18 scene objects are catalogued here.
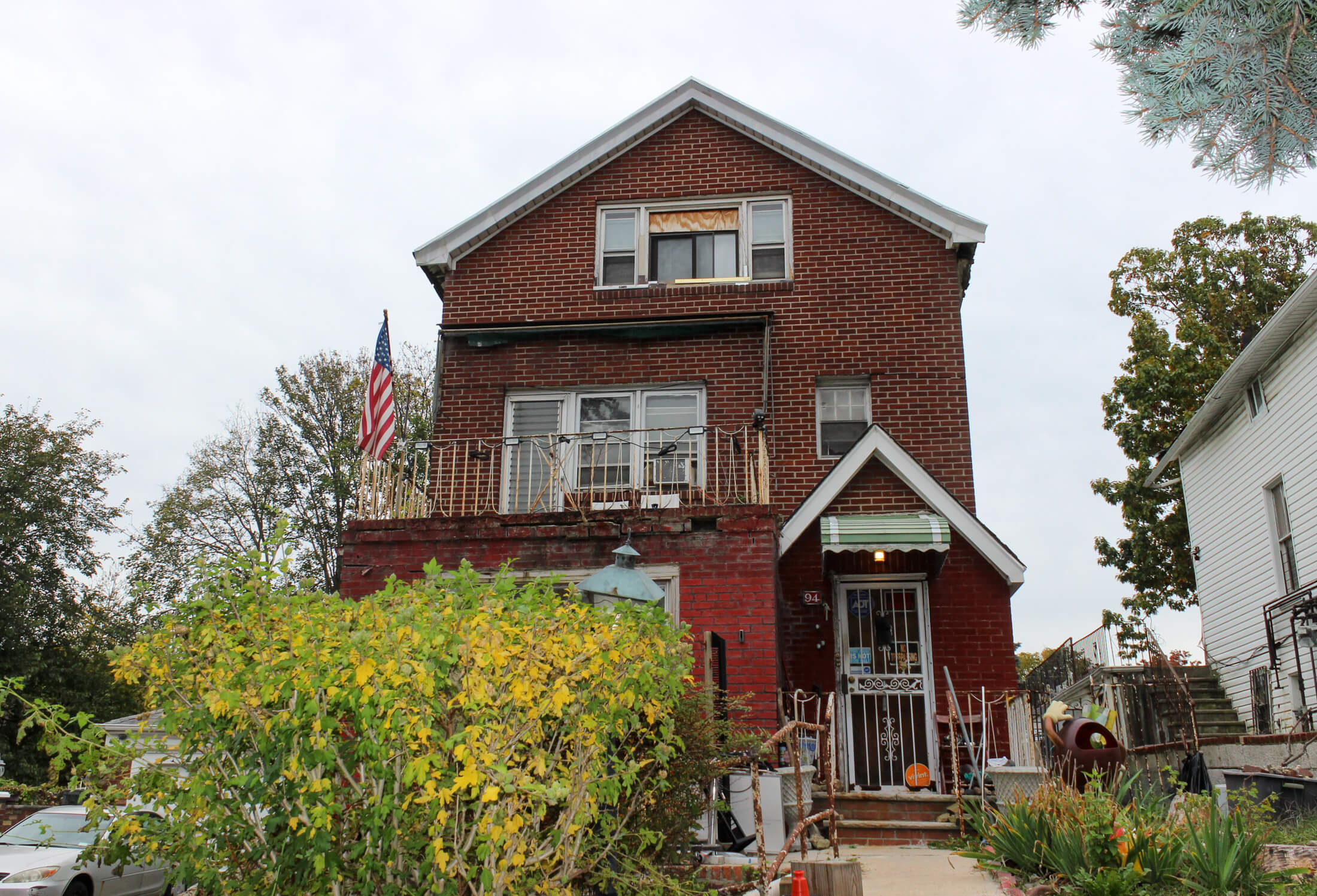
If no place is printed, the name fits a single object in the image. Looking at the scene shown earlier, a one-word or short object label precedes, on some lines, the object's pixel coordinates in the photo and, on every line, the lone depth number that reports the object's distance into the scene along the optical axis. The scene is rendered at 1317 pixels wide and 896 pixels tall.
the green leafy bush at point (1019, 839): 6.95
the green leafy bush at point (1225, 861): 5.85
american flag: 12.09
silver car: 12.12
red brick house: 10.86
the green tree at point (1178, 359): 24.95
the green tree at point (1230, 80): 3.98
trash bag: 10.84
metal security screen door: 11.62
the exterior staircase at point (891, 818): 9.25
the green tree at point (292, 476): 30.42
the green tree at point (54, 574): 29.09
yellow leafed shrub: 4.17
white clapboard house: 13.65
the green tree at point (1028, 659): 54.97
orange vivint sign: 10.90
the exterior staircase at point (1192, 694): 15.53
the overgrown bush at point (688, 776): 6.17
